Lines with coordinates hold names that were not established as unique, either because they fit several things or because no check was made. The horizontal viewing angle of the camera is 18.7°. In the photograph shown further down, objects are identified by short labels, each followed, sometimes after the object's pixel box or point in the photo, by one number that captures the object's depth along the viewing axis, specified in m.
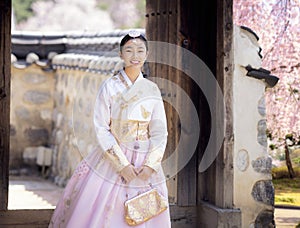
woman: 5.16
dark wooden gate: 6.41
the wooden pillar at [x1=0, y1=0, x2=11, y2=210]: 6.18
